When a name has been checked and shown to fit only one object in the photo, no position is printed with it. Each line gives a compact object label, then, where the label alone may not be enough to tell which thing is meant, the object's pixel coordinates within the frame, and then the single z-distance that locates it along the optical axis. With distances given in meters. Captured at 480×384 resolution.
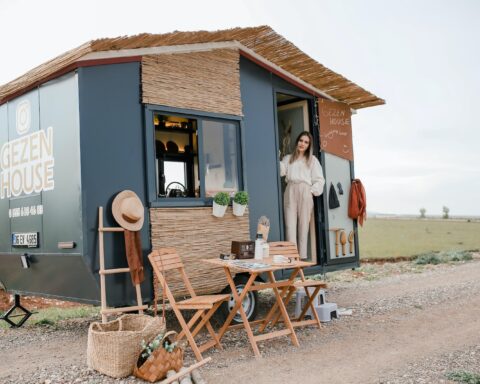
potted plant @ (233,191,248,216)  6.43
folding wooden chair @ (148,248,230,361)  4.90
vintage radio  5.73
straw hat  5.40
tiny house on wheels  5.42
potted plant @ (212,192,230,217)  6.24
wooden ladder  5.19
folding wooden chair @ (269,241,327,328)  5.96
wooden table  5.07
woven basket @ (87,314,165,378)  4.46
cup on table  5.61
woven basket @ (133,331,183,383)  4.32
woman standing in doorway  7.66
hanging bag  8.06
